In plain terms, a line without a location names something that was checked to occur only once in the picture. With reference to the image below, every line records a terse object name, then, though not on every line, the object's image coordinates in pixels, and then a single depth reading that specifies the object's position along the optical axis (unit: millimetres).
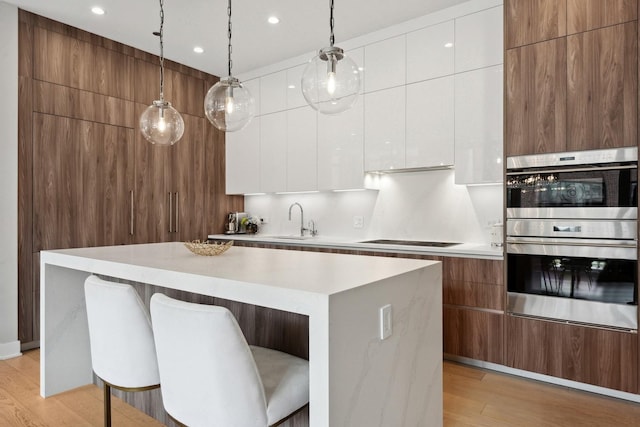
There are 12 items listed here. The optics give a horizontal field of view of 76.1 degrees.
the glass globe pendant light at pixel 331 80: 1894
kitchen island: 1241
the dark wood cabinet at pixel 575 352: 2461
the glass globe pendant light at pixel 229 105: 2275
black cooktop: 3428
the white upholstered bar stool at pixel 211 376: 1247
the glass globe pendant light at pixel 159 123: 2564
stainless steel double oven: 2457
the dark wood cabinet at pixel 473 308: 2891
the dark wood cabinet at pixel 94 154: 3408
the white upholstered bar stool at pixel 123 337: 1672
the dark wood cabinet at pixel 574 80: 2465
